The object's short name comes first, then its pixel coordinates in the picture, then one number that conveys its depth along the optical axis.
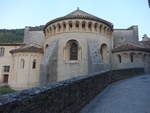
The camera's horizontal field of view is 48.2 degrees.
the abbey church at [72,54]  20.25
